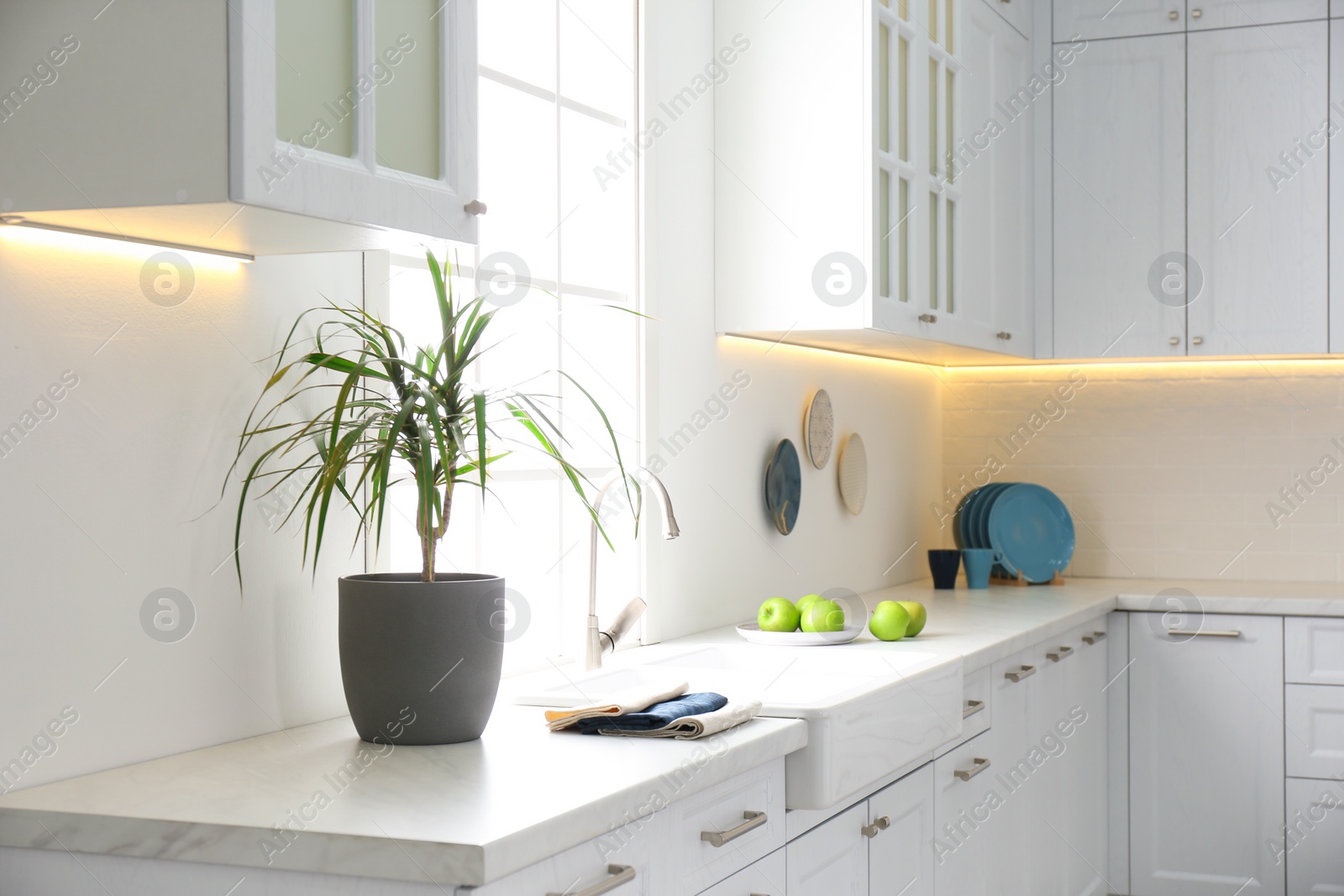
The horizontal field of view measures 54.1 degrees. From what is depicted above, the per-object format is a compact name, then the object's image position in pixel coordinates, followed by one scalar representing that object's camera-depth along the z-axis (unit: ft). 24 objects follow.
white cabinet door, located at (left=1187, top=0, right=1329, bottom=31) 12.86
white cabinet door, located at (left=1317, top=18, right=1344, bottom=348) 12.73
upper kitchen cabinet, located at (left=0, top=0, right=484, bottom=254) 4.25
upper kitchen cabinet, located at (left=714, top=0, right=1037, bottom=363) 9.55
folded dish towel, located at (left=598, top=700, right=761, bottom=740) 5.71
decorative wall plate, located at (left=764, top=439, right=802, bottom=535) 10.57
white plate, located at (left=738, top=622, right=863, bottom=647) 8.96
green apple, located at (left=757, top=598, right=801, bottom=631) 9.19
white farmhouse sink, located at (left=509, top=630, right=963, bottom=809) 6.28
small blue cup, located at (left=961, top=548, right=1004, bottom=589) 12.89
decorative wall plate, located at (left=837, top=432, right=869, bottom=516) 11.93
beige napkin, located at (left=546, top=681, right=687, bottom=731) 5.89
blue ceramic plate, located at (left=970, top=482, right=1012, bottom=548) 13.67
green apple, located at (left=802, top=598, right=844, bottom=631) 9.02
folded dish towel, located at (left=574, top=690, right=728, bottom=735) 5.83
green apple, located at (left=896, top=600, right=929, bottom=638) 9.36
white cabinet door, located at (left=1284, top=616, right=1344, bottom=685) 11.72
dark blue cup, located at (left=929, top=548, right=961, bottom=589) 12.75
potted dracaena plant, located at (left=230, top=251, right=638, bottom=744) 5.49
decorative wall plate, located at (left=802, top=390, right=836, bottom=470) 11.18
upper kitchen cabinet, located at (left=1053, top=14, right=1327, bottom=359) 12.87
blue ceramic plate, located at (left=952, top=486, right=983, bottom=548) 13.79
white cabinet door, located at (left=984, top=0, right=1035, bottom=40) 12.75
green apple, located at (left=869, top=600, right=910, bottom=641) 9.24
